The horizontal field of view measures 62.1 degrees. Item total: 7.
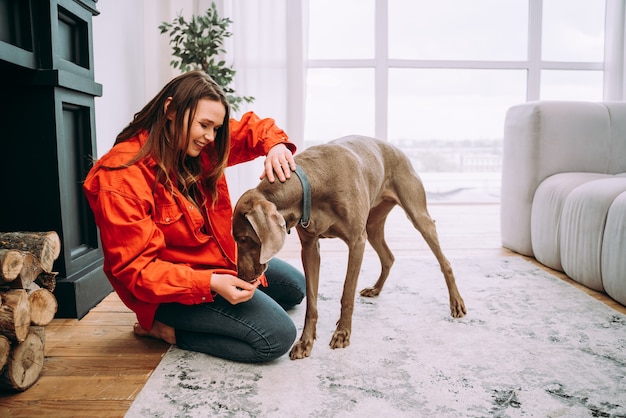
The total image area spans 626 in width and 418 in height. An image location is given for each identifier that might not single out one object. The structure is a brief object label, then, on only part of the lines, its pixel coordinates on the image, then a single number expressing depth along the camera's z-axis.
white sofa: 2.61
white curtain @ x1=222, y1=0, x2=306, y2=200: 4.83
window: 5.57
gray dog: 1.66
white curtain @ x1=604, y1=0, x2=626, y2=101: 5.31
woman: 1.57
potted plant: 3.96
